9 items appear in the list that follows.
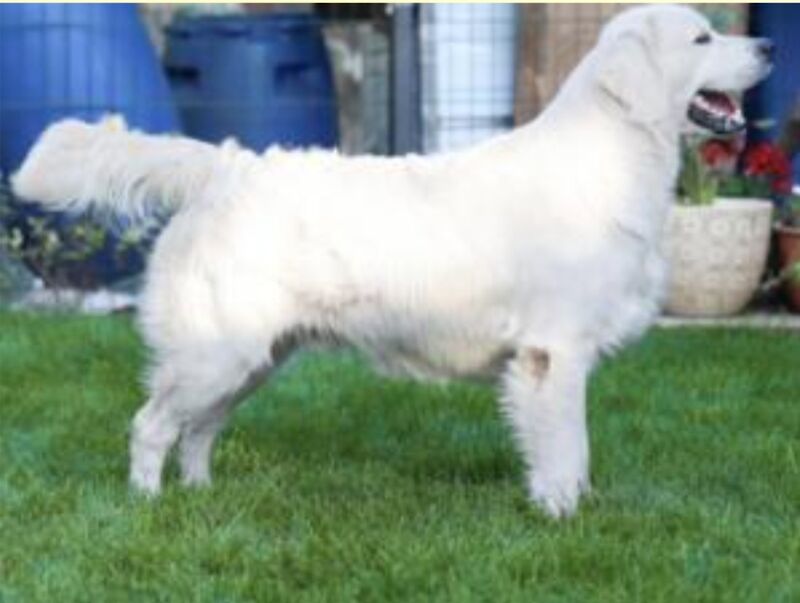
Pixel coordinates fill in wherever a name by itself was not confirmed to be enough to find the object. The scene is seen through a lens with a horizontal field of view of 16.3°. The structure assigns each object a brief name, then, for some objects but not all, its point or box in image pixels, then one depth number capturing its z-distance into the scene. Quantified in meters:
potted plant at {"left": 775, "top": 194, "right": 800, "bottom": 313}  13.07
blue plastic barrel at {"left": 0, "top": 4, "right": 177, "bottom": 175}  13.86
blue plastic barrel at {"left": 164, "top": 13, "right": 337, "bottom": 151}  14.18
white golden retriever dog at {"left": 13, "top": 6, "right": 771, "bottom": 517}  7.42
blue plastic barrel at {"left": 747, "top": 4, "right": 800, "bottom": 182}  14.52
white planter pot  13.02
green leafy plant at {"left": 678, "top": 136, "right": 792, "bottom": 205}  13.28
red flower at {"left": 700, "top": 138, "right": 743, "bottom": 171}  13.67
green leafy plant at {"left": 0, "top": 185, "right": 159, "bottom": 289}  13.67
